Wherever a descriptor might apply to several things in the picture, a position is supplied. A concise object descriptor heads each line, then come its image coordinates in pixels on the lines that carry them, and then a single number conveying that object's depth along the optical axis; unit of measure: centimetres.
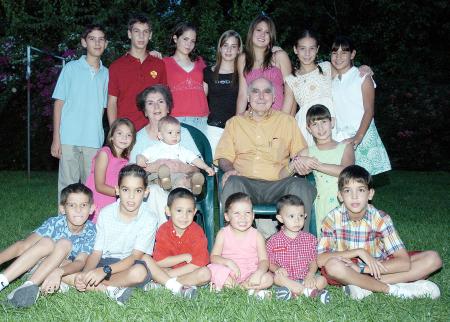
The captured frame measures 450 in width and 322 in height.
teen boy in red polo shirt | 504
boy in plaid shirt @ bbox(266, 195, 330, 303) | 384
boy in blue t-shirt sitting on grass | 340
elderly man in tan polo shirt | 453
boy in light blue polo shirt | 508
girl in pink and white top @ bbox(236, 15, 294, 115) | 497
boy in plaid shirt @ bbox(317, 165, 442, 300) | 358
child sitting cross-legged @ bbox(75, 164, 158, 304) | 361
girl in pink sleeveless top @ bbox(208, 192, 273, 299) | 378
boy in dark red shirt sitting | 377
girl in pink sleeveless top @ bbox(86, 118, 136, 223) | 437
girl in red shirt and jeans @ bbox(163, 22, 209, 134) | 513
